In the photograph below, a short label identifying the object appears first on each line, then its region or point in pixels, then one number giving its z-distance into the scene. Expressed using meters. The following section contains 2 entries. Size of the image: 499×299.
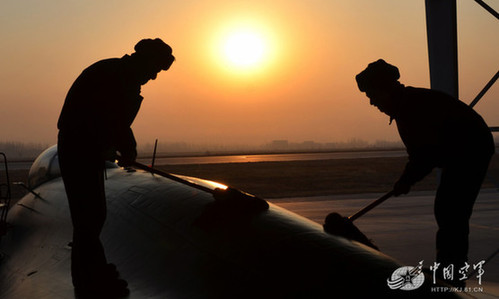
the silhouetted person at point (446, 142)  4.70
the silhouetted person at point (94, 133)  4.10
